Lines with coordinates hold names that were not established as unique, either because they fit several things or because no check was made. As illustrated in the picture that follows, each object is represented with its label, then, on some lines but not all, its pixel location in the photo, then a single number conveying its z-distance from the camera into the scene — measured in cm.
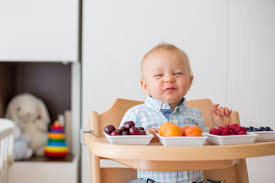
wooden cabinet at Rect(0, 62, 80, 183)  214
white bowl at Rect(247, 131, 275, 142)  91
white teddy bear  209
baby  111
